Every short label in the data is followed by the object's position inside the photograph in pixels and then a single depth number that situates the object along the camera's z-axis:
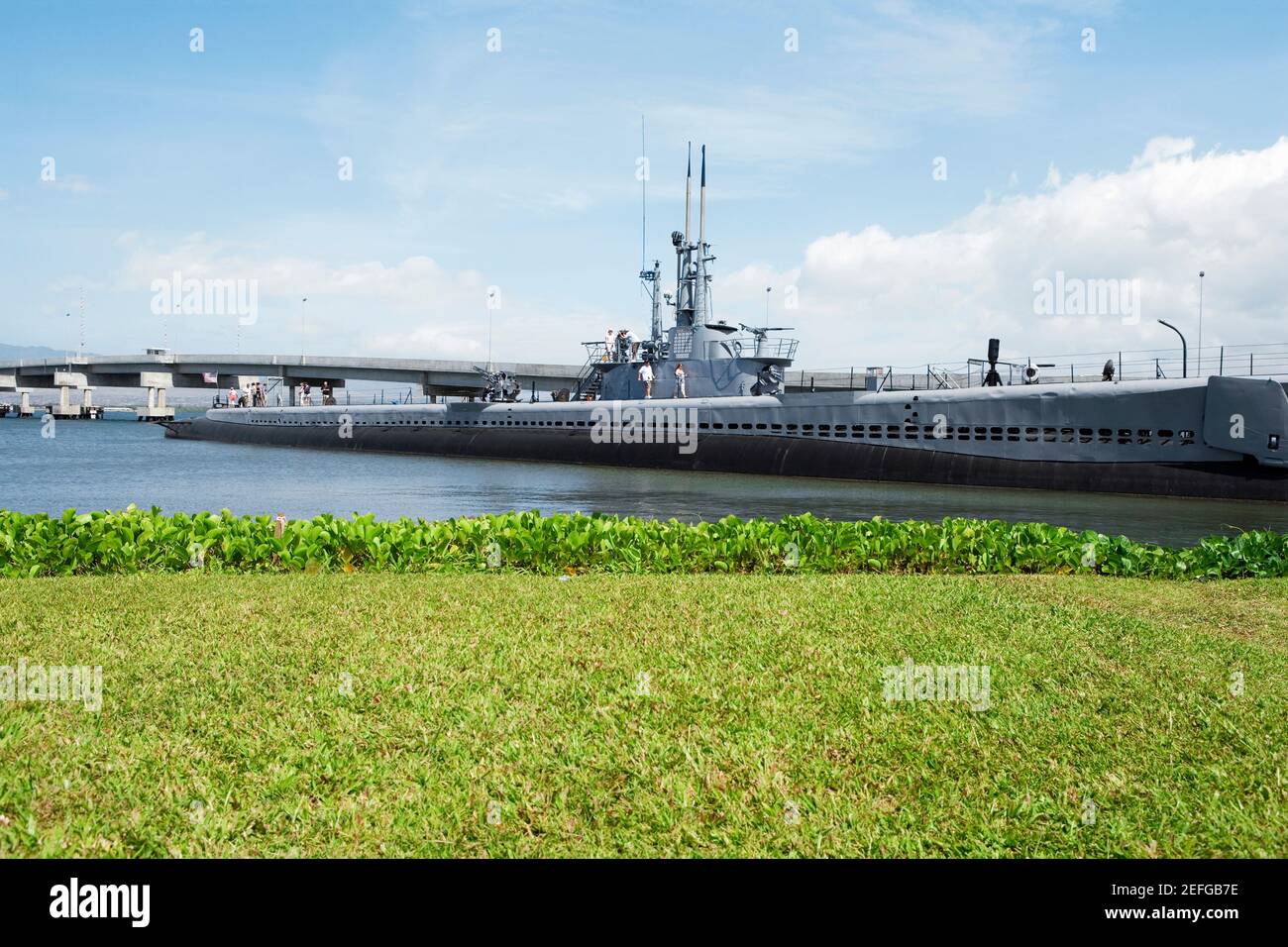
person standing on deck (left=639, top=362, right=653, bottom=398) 40.72
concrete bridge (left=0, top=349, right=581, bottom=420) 80.75
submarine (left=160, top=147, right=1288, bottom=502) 25.94
